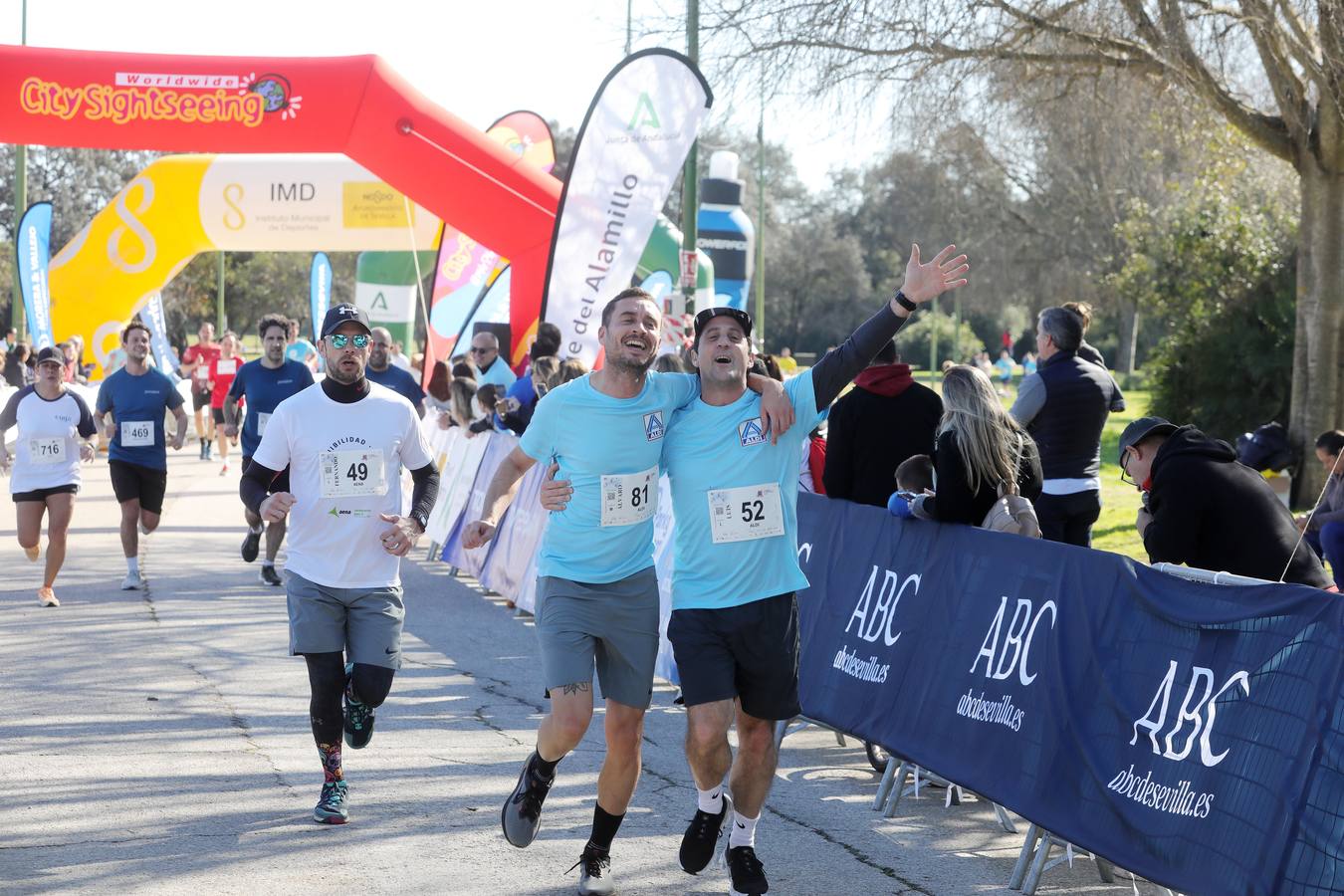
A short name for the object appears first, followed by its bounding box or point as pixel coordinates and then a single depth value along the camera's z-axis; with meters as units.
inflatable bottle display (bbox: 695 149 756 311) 30.86
